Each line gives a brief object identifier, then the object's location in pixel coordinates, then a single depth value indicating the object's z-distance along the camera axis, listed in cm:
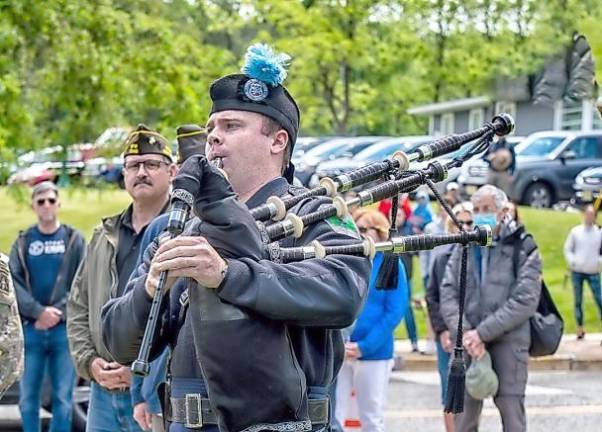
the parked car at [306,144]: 3402
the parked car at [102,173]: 1495
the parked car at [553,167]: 2550
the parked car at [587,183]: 2336
